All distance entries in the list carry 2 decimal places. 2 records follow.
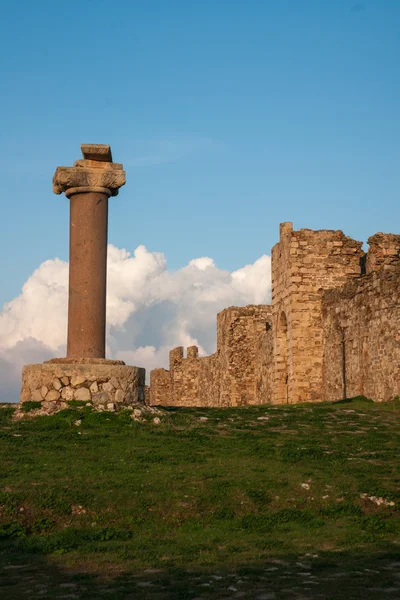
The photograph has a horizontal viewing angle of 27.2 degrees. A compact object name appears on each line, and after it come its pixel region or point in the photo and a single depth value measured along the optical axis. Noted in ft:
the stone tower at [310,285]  86.58
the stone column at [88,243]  50.96
